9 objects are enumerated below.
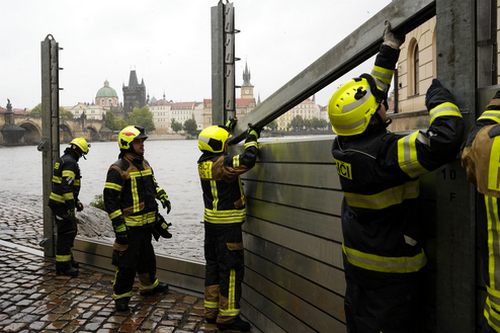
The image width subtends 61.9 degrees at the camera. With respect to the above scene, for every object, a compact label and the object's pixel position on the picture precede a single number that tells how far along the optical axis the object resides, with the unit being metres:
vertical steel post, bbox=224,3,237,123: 4.79
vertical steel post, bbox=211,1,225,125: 4.79
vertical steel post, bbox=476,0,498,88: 1.99
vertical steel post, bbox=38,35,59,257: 7.09
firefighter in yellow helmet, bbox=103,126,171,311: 4.96
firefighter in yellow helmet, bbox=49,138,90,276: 6.32
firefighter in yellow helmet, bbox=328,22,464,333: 2.12
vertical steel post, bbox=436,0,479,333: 1.98
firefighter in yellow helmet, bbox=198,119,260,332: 4.20
